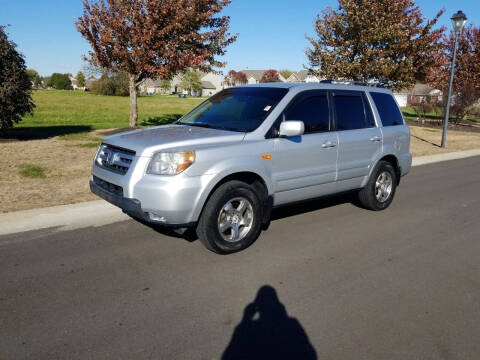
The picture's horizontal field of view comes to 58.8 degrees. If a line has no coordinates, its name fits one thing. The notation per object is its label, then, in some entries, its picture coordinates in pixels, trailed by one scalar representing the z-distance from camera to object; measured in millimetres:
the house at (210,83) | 130750
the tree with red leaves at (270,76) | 102412
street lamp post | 15089
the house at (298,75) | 108594
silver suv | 4387
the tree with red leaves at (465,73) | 25703
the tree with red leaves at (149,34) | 13375
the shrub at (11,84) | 11398
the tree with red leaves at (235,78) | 122125
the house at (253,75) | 126812
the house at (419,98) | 28312
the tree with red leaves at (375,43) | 17197
